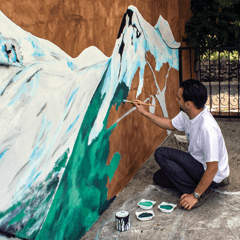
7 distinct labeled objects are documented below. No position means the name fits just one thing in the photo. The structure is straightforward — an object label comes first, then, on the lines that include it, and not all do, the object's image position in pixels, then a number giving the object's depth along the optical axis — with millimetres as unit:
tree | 6480
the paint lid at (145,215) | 2639
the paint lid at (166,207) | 2756
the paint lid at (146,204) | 2811
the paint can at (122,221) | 2447
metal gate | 6426
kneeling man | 2684
